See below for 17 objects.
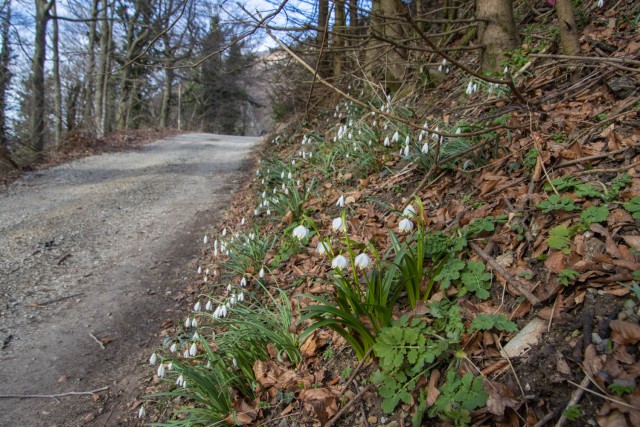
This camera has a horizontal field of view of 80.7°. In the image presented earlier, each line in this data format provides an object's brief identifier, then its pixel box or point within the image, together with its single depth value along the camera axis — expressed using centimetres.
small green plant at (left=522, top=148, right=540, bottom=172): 278
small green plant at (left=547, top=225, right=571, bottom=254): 198
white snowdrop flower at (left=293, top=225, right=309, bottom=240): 255
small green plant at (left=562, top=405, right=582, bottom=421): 132
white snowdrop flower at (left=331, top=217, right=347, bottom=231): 242
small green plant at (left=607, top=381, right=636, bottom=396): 128
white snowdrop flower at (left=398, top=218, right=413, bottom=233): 230
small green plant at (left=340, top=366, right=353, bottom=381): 217
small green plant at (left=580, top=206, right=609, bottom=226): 197
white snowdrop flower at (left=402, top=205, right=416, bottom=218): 237
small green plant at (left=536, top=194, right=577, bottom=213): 217
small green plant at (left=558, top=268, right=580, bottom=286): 175
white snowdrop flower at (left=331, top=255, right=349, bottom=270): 210
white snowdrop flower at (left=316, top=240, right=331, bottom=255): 239
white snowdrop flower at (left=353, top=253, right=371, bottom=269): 212
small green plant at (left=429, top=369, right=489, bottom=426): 154
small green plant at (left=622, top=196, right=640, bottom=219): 185
